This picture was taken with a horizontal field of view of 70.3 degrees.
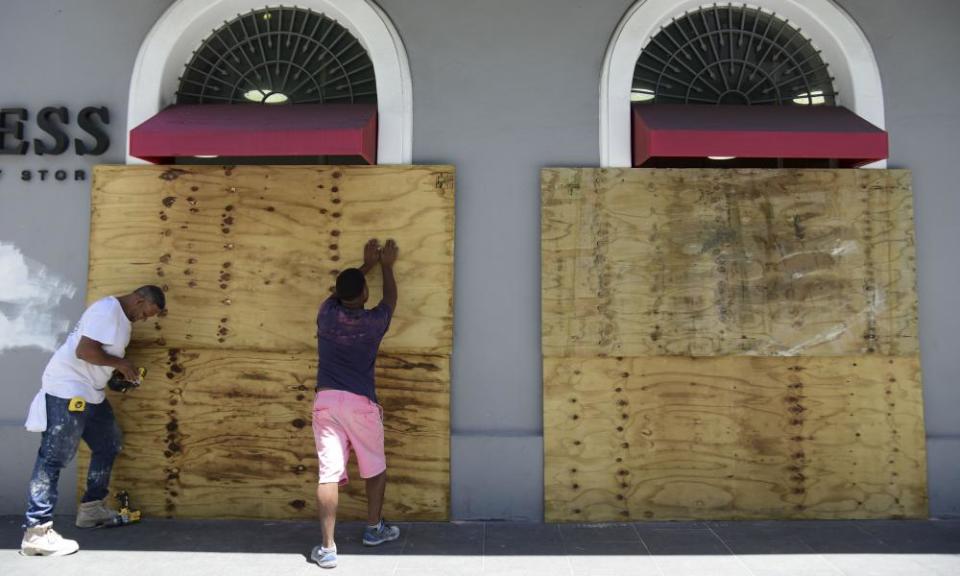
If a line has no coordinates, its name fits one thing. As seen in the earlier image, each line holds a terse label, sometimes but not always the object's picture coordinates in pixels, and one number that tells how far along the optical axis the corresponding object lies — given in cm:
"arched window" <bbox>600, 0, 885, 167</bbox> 554
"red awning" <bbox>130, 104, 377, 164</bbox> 490
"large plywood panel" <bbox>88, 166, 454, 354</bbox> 526
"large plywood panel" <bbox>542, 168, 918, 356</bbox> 526
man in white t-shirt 452
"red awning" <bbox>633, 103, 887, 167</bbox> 493
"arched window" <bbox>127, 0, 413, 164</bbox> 552
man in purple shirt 440
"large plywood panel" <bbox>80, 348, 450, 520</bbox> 521
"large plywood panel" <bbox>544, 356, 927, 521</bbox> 520
